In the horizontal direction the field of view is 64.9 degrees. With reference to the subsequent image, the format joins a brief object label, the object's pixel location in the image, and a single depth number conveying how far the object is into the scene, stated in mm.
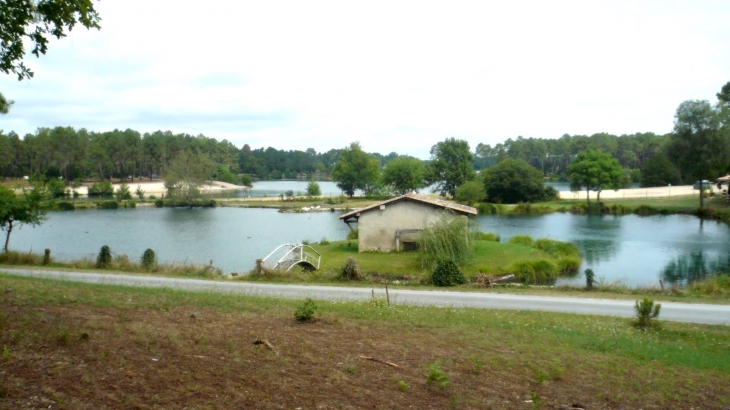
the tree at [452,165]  116000
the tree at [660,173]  129875
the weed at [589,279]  27300
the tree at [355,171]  134000
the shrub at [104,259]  30938
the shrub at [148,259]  30947
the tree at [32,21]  9938
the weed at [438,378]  7691
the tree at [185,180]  113312
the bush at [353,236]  49938
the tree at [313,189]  131375
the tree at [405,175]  123688
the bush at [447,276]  27578
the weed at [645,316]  14156
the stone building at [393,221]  42031
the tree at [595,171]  95500
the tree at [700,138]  71562
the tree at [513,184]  107812
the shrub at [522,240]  49719
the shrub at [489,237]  51531
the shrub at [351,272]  28656
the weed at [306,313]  11414
